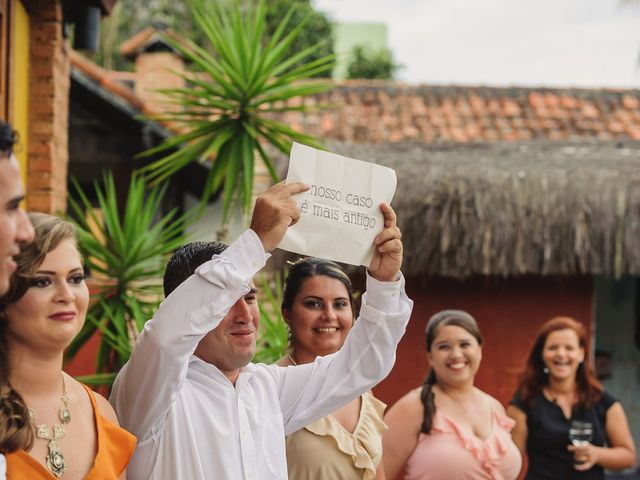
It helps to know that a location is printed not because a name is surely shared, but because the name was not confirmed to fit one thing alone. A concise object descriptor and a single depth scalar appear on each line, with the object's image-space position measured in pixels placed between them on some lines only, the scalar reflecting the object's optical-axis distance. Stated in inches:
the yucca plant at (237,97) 241.8
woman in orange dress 91.1
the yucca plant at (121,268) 228.4
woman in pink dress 171.2
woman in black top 202.8
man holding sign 98.4
